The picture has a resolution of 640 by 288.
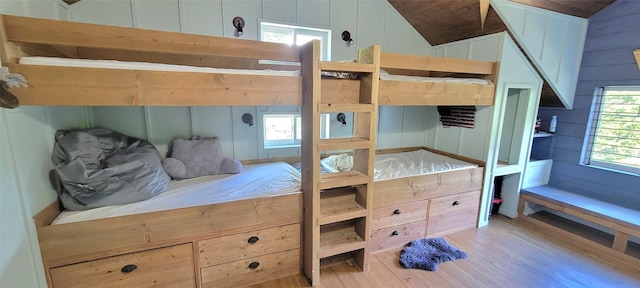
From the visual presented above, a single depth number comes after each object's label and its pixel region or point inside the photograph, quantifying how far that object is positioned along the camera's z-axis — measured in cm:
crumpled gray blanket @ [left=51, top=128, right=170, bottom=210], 154
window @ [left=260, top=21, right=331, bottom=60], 263
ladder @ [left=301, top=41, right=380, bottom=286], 173
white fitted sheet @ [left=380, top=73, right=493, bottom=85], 208
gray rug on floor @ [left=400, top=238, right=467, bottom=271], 215
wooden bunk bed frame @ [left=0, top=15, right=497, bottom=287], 129
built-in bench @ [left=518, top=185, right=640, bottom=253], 232
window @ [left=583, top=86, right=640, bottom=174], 263
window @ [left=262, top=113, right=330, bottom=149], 280
